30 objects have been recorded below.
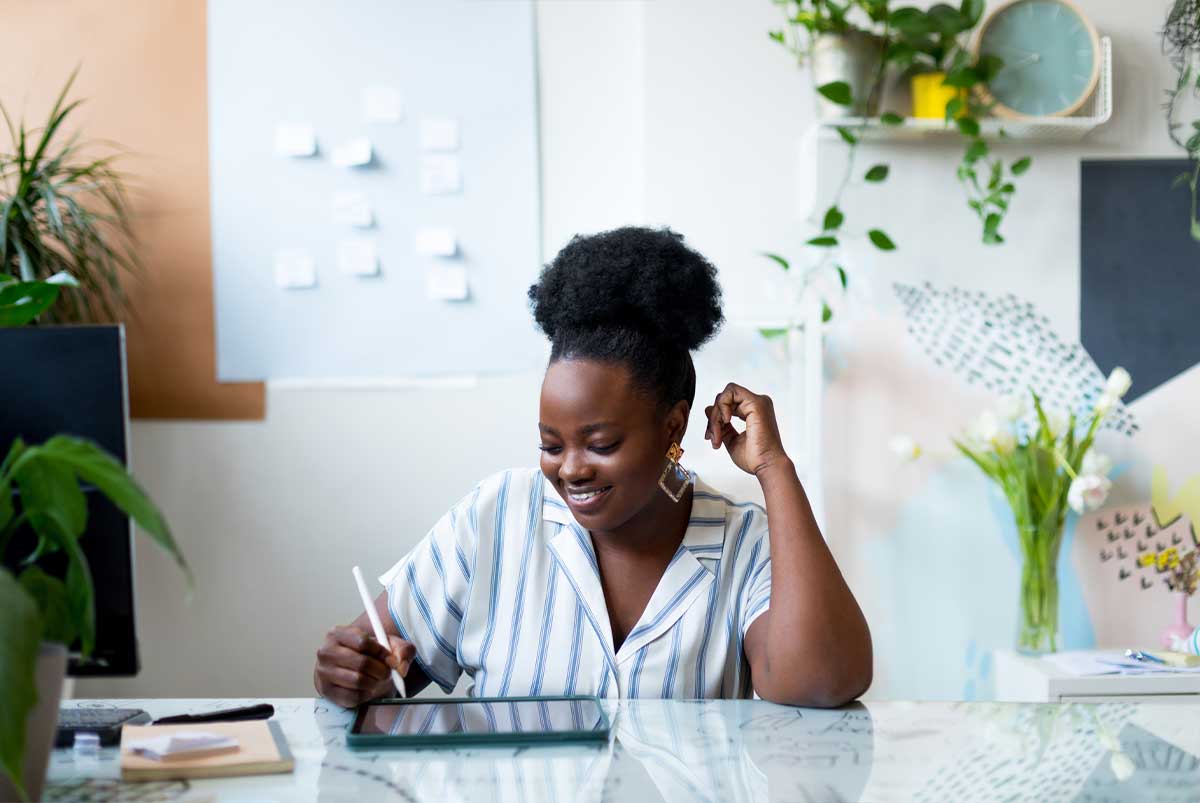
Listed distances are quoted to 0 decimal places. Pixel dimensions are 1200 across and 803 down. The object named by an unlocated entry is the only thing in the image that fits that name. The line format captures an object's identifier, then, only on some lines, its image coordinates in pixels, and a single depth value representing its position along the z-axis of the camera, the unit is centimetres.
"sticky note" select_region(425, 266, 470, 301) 282
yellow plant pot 255
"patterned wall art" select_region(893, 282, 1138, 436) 268
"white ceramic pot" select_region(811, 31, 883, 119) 255
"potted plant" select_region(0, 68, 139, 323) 248
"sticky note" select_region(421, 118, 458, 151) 280
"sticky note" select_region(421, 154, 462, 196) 281
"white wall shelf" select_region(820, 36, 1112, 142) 256
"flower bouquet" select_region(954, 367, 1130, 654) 254
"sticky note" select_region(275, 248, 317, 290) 282
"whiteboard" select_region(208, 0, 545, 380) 281
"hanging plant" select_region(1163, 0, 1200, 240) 252
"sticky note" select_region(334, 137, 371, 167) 278
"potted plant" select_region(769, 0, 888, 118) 254
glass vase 255
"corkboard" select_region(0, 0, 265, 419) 281
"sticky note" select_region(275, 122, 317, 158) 280
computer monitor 94
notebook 99
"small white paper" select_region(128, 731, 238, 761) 101
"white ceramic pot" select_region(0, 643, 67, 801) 78
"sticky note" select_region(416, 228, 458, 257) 281
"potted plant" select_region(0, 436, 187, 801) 68
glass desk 95
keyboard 108
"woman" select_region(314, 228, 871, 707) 138
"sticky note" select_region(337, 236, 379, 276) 282
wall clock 261
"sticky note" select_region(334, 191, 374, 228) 281
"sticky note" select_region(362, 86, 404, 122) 281
